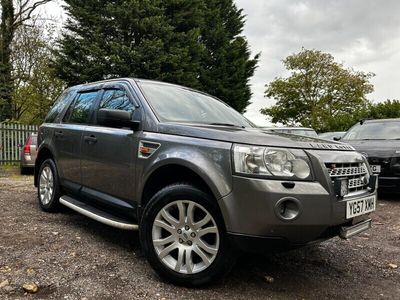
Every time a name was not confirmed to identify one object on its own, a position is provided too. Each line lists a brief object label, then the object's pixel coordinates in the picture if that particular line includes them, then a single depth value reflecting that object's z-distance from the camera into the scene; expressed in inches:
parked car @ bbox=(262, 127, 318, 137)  413.1
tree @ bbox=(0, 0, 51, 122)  840.9
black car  289.0
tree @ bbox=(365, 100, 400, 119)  918.8
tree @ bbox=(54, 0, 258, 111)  658.2
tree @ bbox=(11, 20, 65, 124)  871.7
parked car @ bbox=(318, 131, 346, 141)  487.3
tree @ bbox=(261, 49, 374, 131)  1615.4
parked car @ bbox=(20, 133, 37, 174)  450.8
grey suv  113.4
